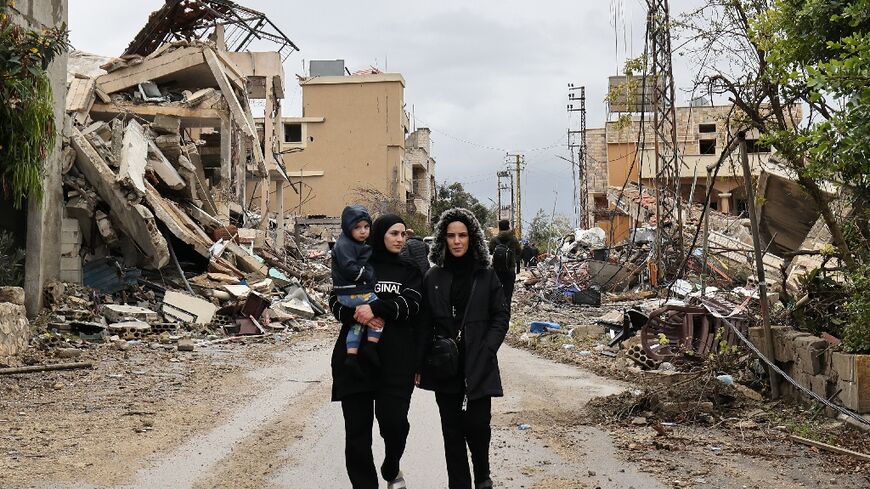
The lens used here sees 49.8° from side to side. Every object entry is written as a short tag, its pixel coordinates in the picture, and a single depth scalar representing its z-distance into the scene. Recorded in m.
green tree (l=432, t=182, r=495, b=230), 77.31
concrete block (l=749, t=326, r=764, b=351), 9.92
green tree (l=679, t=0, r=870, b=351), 6.00
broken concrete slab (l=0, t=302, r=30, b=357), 12.85
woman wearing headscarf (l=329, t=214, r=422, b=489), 5.34
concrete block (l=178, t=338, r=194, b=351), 14.97
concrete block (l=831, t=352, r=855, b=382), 7.81
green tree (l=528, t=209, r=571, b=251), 68.44
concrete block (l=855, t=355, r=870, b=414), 7.65
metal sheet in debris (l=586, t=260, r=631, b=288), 26.89
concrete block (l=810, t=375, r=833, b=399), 8.39
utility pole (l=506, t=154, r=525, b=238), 72.06
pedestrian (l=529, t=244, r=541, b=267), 40.96
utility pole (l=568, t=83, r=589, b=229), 50.81
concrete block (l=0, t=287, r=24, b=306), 13.80
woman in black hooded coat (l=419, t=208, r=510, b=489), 5.39
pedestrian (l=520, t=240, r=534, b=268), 38.28
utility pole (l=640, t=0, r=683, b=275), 22.34
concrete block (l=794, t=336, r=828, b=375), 8.60
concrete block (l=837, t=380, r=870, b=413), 7.76
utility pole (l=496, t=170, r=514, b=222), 77.75
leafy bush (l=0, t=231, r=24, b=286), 15.24
